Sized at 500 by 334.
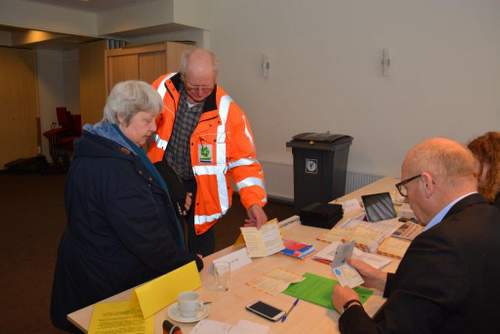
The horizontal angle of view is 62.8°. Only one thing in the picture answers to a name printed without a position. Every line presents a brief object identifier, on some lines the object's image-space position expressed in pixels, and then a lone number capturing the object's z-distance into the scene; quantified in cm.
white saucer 133
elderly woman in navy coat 144
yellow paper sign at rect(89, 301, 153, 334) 129
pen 137
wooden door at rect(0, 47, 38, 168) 805
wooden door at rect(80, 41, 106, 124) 711
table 133
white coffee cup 134
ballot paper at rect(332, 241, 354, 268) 166
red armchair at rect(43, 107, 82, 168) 814
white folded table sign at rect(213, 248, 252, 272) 175
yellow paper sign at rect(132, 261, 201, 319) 136
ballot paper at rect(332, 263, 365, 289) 158
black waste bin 436
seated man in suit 104
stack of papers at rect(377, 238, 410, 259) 189
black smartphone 136
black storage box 228
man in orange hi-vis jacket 214
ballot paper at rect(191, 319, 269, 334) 128
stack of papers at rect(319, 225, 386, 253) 199
